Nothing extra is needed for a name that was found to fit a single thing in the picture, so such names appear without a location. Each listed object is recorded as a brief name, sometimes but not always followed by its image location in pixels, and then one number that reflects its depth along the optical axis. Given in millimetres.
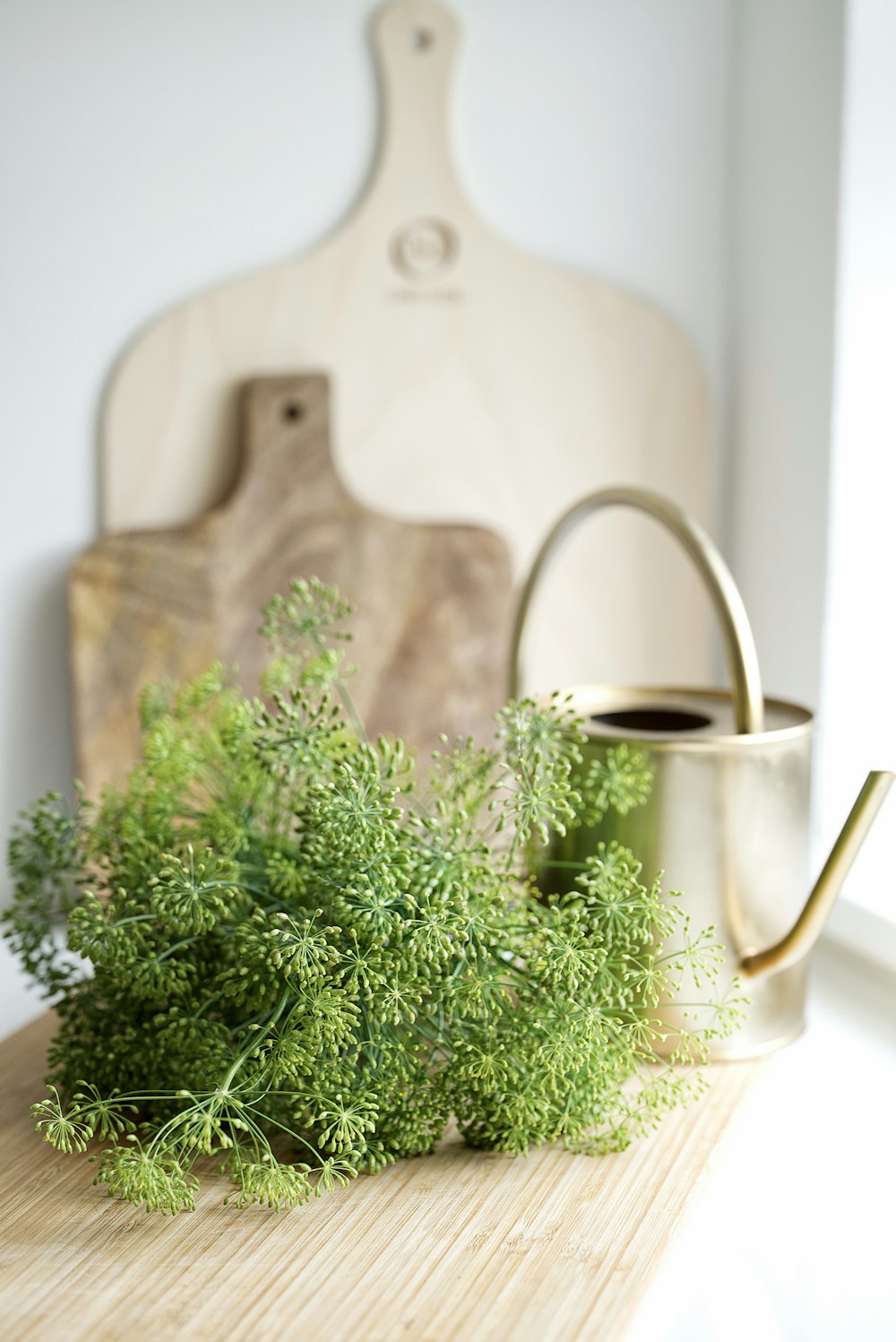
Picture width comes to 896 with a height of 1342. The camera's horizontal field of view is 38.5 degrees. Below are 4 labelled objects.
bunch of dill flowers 491
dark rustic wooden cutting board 1031
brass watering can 607
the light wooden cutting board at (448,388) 1055
